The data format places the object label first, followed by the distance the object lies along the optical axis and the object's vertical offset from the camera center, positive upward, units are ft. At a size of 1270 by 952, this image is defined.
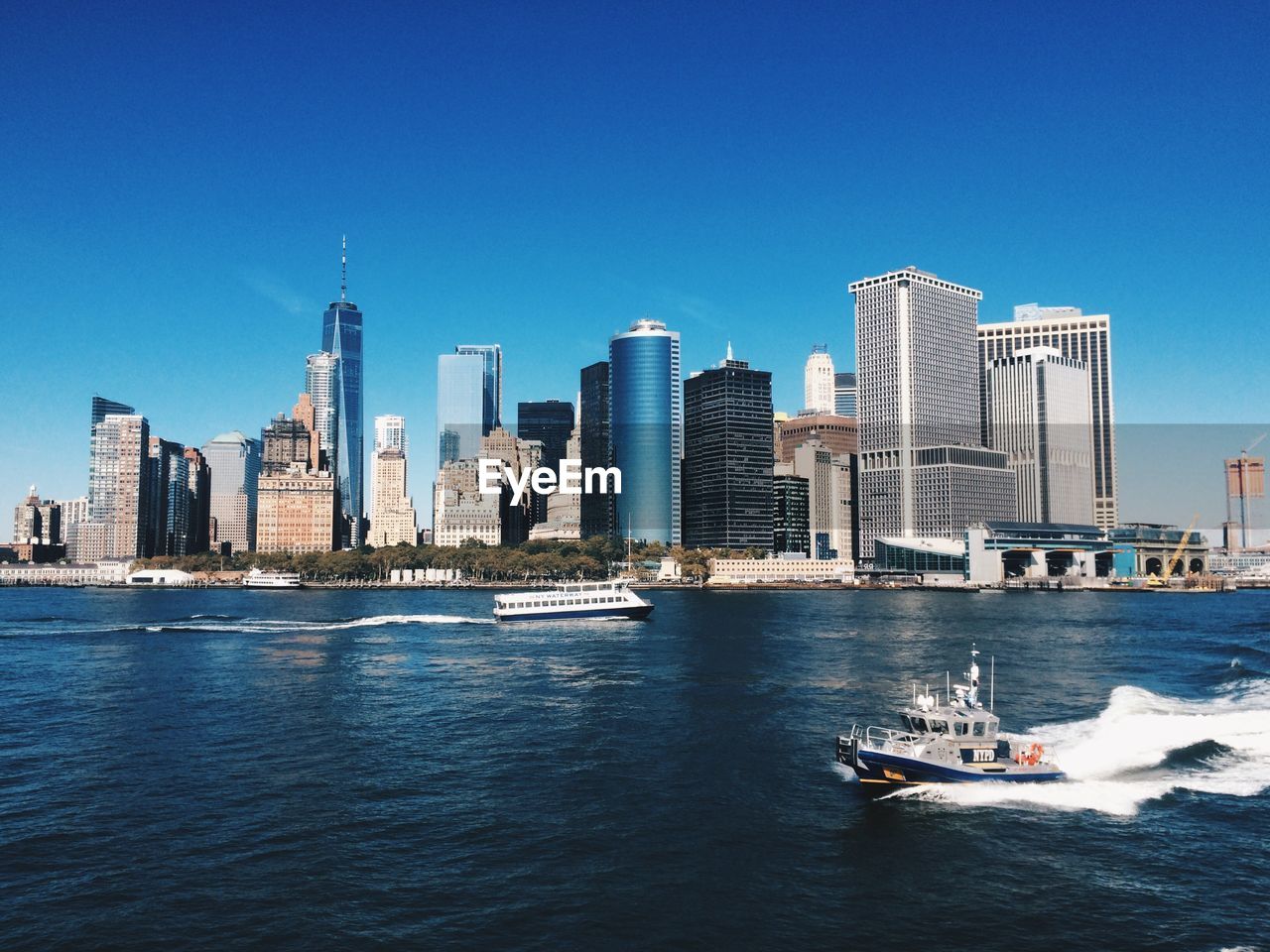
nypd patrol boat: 160.25 -38.55
